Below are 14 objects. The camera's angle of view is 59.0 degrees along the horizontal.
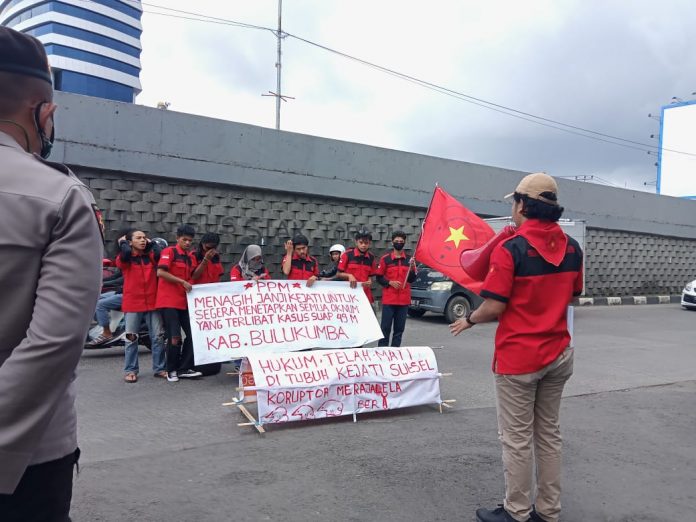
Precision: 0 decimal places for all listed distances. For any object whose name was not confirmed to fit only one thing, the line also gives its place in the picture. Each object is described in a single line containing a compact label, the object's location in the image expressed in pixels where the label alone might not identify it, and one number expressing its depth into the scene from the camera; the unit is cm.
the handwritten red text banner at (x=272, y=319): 710
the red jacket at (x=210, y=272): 766
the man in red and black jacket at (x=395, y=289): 840
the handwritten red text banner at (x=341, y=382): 547
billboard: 4928
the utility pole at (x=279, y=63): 3019
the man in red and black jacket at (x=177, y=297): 724
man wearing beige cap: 338
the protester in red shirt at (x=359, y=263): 866
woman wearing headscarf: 782
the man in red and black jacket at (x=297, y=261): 819
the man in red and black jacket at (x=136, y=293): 721
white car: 1834
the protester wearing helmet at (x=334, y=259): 937
